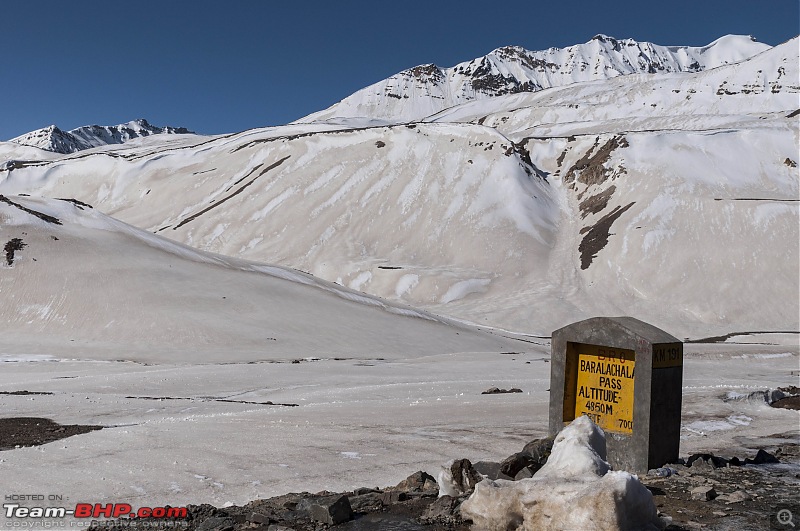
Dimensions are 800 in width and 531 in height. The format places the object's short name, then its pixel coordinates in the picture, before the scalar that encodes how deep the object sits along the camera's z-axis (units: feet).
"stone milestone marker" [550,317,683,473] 26.78
